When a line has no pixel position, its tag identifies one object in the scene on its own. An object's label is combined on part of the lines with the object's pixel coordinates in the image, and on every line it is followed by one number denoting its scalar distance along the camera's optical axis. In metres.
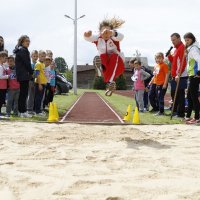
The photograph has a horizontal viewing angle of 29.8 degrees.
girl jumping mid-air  6.88
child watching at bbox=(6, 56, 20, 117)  8.62
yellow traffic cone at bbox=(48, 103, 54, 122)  7.81
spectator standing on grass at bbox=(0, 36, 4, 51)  9.19
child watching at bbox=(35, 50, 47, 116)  9.20
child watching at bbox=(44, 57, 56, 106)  10.10
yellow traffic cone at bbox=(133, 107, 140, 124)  7.70
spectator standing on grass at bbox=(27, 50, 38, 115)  9.34
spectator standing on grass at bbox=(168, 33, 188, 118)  8.99
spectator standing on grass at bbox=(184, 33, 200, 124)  7.91
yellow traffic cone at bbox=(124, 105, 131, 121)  8.19
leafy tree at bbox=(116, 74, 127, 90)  52.58
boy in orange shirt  9.74
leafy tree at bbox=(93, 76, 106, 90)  52.71
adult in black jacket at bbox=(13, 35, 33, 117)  8.35
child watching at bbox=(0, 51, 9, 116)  8.45
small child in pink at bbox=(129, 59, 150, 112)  10.58
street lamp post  27.56
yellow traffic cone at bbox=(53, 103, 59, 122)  7.85
